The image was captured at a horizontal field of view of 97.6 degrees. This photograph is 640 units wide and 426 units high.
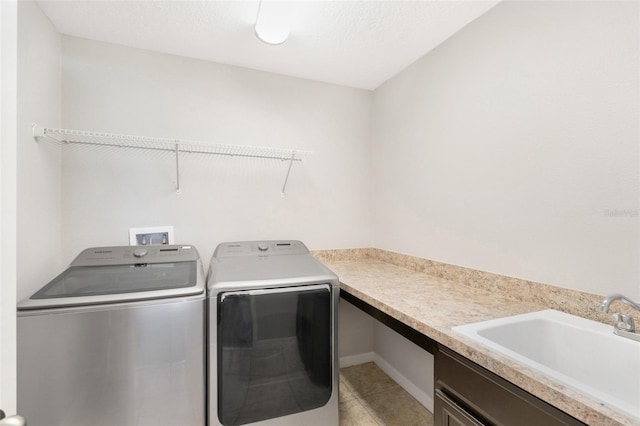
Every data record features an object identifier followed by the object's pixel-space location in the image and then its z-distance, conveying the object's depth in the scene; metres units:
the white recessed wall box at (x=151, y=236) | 1.91
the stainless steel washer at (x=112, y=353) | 1.14
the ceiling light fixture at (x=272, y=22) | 1.51
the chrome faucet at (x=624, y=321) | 0.93
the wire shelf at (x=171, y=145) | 1.63
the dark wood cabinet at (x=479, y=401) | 0.75
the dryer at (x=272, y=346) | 1.42
